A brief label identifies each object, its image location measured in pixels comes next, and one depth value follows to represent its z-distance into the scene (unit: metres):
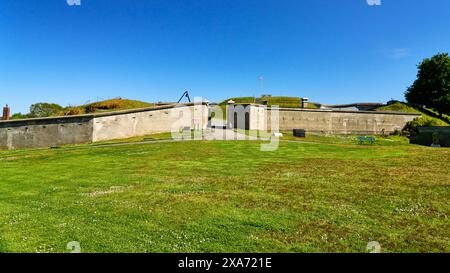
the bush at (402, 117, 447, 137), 53.84
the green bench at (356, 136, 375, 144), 36.56
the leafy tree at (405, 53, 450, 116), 70.94
